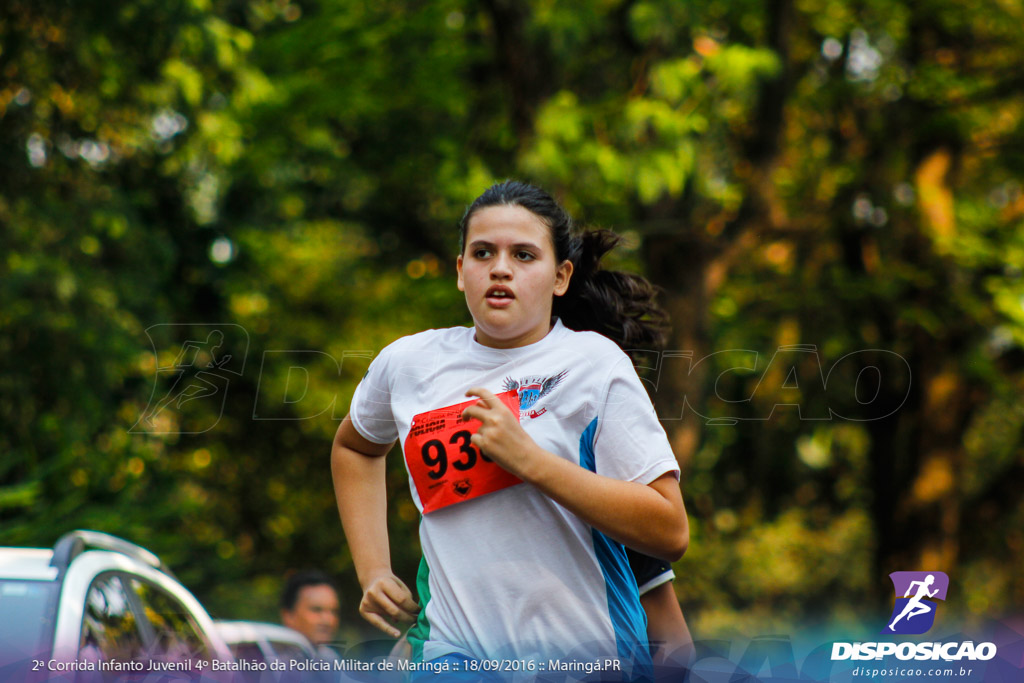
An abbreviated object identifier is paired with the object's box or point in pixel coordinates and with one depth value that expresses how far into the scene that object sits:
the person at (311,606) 11.06
